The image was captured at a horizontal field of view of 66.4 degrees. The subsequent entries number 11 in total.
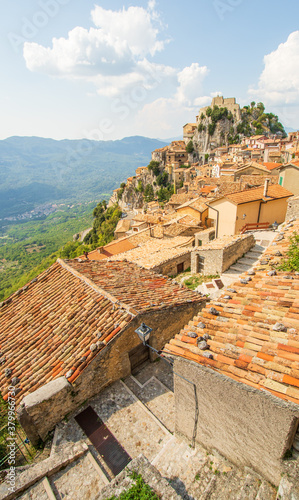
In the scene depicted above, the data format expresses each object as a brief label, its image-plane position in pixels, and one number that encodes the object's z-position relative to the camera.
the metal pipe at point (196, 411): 4.20
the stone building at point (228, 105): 90.19
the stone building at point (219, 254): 13.82
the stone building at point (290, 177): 22.77
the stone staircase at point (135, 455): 3.85
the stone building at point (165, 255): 15.55
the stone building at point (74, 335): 5.57
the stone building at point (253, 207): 19.19
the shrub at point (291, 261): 6.11
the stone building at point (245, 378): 3.23
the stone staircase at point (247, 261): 14.00
